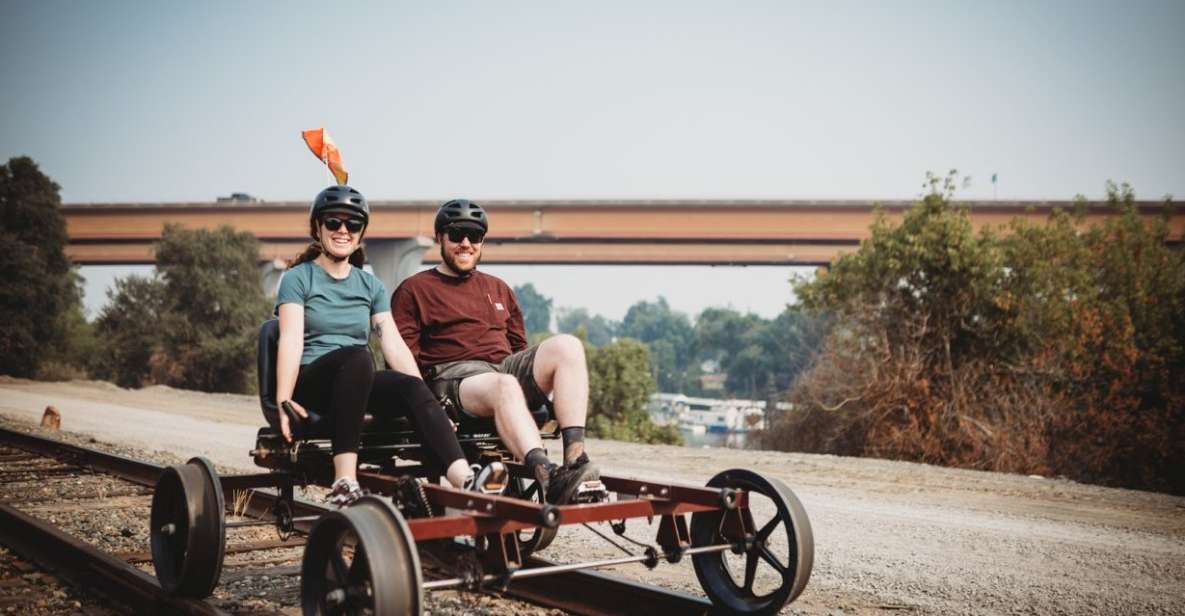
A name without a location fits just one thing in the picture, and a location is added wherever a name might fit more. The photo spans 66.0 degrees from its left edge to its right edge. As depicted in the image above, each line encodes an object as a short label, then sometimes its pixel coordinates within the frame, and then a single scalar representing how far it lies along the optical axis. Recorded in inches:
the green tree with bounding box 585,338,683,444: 816.3
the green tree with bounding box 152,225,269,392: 1147.9
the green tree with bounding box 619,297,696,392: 4378.7
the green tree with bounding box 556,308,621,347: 6894.2
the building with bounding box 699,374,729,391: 3990.4
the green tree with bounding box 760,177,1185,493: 500.4
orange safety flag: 192.2
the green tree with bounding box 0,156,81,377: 1117.7
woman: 154.7
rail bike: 126.1
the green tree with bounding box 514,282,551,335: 7386.8
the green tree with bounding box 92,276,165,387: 1190.3
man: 160.6
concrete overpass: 1427.2
